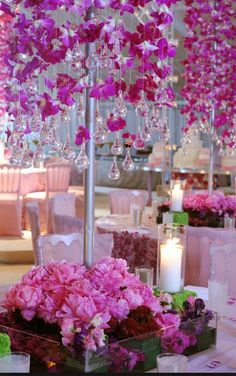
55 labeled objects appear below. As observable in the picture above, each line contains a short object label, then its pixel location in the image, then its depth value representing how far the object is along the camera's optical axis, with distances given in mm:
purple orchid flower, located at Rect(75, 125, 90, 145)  2359
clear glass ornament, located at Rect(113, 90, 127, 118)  2344
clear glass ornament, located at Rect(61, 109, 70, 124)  2381
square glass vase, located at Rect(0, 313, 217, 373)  2074
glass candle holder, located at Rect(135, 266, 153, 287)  2973
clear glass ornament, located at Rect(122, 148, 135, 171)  2428
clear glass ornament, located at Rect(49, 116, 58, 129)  2339
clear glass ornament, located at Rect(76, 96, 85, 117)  2494
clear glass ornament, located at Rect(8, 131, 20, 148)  2357
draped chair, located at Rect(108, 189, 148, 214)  7082
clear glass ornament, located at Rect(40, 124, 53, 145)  2322
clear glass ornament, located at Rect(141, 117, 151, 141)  2402
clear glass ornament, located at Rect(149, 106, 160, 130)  2436
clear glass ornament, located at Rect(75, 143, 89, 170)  2240
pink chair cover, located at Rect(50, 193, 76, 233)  6809
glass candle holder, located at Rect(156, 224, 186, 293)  2838
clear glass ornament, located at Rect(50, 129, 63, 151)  2314
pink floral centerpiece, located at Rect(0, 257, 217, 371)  2125
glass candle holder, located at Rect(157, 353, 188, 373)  1904
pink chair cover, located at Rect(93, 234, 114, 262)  4285
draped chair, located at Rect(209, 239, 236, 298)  4034
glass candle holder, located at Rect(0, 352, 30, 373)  1902
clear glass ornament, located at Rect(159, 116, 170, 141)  2503
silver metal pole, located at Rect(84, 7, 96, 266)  2484
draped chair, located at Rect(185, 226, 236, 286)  4832
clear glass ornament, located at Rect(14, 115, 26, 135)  2371
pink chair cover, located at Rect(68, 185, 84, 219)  9781
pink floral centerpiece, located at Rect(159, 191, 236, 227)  5539
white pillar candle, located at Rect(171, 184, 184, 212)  5391
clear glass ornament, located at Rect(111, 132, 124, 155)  2373
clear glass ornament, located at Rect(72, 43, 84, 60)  2268
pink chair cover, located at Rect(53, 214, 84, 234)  5148
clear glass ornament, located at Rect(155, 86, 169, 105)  2506
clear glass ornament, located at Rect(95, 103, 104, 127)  2522
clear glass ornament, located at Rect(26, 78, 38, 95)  2441
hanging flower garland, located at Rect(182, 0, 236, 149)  6059
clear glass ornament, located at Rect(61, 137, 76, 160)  2322
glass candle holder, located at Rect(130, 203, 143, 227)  5574
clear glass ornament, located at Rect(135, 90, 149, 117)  2383
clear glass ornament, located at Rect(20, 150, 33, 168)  2414
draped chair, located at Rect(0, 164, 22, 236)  9039
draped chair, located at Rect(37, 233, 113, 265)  4062
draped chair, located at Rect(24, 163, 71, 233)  9523
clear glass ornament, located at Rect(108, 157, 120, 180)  2395
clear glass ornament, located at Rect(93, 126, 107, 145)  2445
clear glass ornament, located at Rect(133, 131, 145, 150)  2445
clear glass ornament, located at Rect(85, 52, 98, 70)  2301
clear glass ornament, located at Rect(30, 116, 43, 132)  2363
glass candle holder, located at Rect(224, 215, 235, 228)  5359
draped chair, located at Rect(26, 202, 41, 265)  5875
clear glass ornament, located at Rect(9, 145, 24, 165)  2373
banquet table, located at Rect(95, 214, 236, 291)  4883
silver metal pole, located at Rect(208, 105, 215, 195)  6155
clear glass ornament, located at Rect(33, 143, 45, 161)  2475
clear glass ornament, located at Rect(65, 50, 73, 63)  2265
